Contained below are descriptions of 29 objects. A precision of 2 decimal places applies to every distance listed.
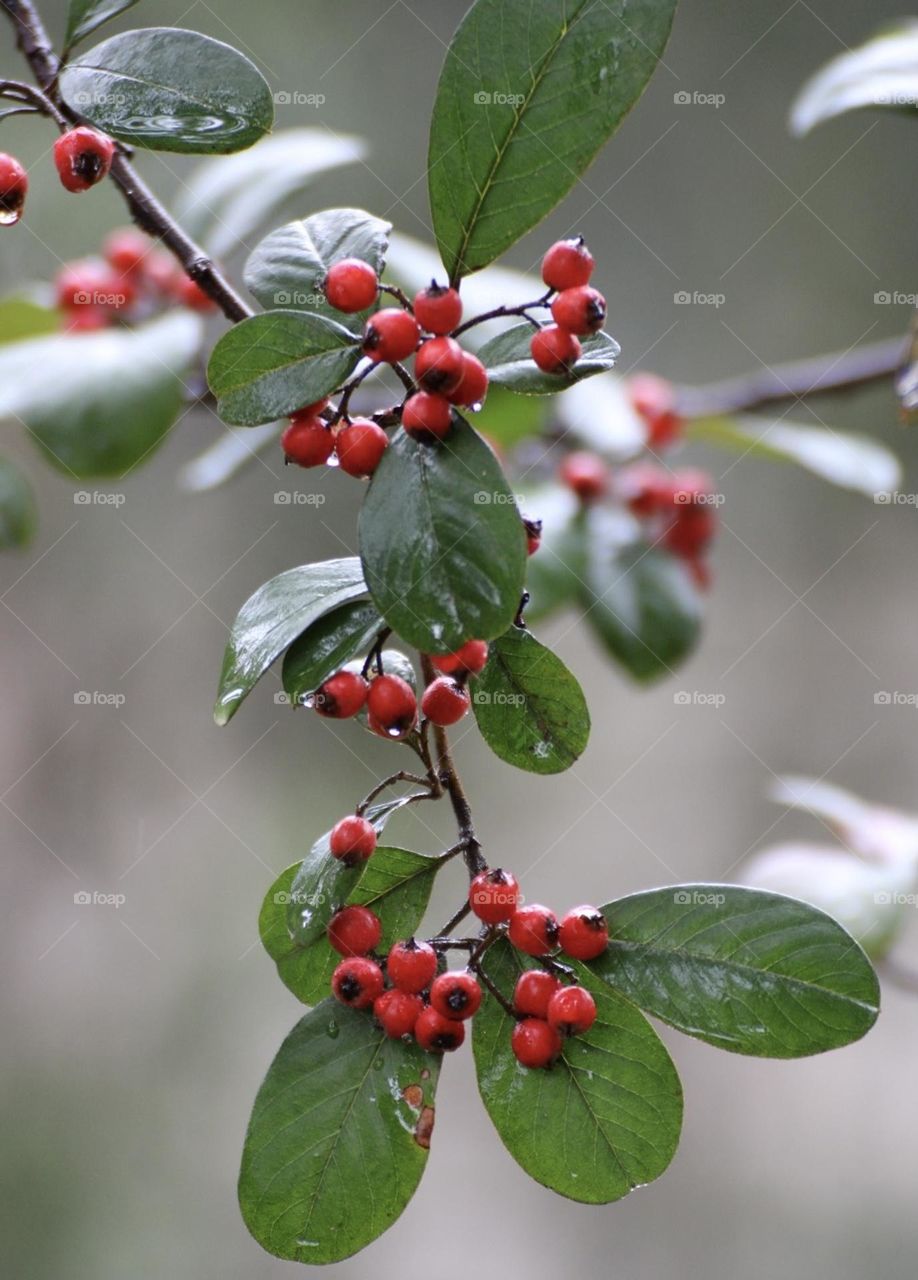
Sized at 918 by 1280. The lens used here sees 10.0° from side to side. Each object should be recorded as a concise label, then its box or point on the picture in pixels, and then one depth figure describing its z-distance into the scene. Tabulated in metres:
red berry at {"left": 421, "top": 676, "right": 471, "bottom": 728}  0.84
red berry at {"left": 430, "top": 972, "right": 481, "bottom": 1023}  0.83
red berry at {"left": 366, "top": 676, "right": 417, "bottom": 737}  0.83
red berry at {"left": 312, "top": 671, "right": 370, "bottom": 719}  0.83
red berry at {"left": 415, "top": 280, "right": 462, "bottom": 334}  0.81
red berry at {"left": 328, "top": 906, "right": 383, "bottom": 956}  0.84
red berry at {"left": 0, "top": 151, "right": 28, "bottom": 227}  0.84
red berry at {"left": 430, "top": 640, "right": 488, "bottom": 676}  0.83
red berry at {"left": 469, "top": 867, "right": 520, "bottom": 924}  0.84
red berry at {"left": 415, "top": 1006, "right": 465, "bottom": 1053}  0.84
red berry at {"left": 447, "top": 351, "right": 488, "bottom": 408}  0.81
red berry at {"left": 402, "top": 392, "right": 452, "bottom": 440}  0.81
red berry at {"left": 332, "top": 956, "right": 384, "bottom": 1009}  0.84
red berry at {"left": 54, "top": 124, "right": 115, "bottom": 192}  0.83
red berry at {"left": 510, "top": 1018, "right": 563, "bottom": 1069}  0.84
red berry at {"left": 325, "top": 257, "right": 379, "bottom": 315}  0.82
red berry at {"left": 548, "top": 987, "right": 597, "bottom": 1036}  0.84
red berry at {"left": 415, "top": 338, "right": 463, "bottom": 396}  0.81
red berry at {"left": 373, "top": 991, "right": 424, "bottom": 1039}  0.84
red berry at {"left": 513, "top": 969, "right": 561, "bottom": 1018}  0.84
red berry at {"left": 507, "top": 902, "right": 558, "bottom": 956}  0.84
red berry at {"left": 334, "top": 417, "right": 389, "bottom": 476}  0.82
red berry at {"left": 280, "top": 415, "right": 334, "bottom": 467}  0.83
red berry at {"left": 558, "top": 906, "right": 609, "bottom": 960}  0.85
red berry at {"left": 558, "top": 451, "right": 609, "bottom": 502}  1.37
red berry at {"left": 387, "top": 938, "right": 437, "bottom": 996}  0.84
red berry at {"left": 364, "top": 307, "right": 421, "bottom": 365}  0.81
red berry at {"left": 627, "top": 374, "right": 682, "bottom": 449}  1.40
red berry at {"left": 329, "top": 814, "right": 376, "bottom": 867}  0.83
